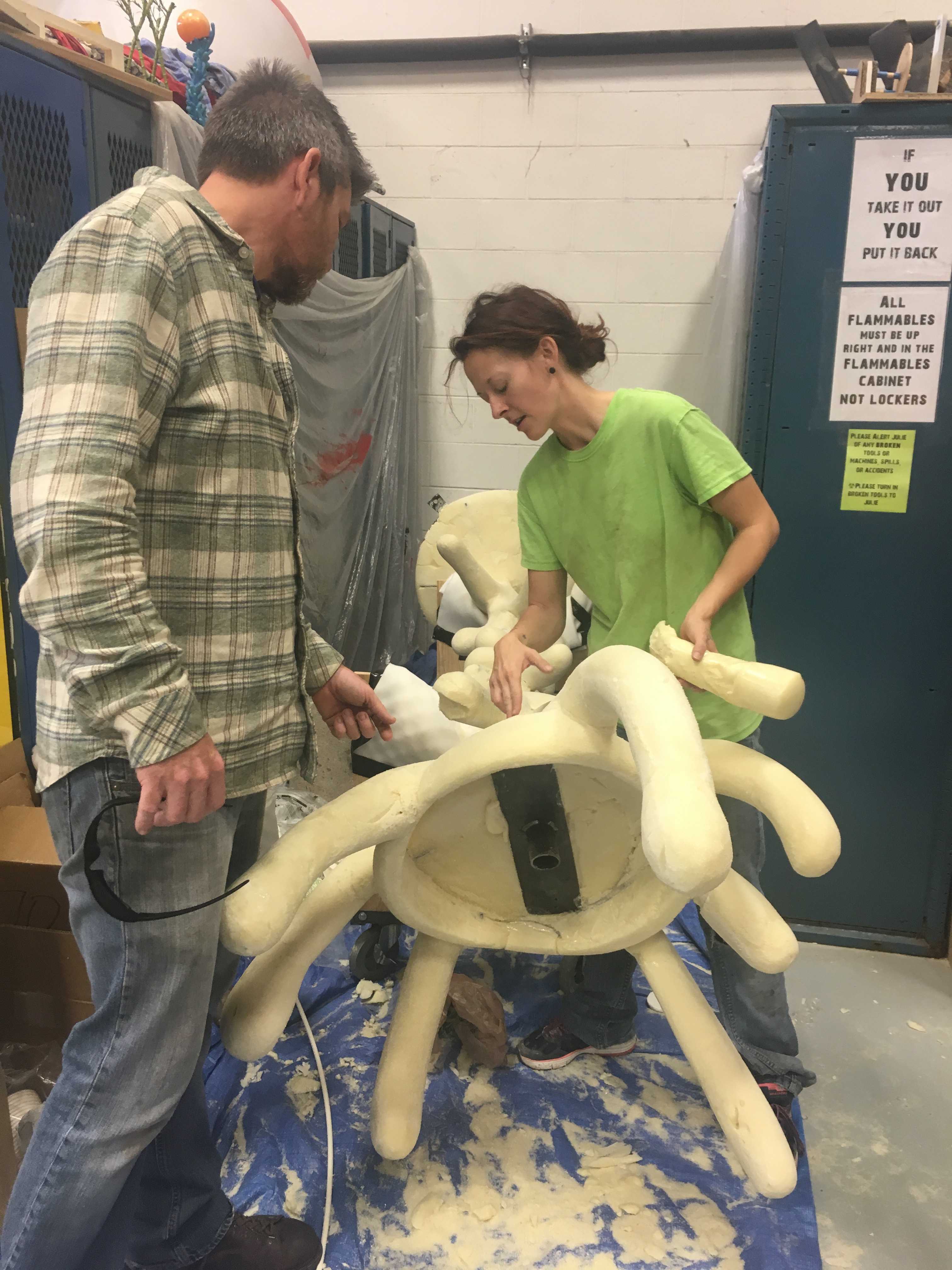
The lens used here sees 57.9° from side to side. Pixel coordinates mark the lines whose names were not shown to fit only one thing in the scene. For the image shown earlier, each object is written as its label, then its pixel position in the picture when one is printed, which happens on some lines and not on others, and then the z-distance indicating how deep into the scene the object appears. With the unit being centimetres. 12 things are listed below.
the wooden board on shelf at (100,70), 140
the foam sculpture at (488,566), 189
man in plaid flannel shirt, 80
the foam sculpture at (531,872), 97
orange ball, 178
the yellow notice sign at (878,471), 186
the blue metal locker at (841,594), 180
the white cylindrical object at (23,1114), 138
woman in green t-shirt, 126
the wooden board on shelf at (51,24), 140
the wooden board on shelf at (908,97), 171
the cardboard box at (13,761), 160
